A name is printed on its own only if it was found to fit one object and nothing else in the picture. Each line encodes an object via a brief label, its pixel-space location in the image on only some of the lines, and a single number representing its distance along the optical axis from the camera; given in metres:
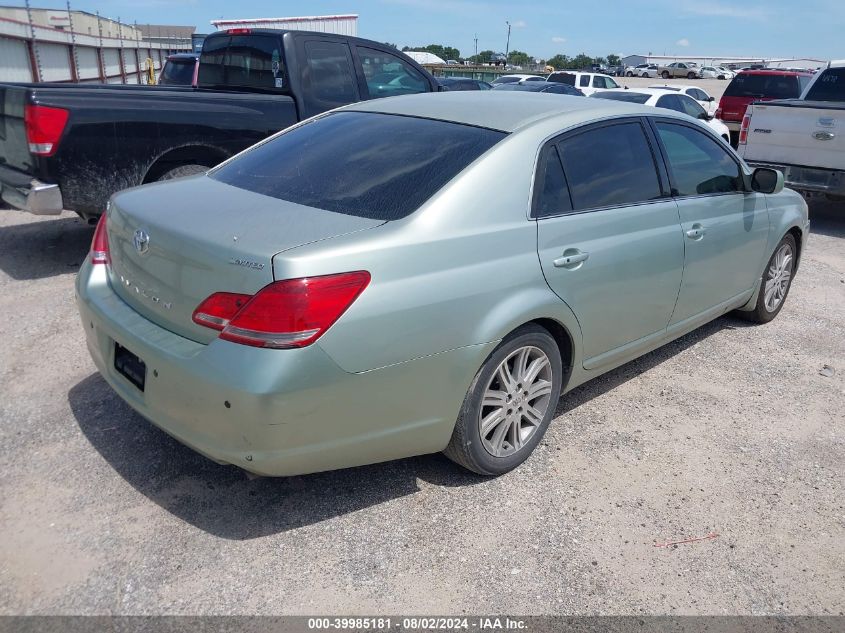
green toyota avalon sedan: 2.52
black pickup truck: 5.29
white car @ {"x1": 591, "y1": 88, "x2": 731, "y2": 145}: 14.60
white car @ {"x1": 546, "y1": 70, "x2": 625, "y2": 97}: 23.22
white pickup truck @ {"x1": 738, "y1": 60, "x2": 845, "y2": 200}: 8.32
